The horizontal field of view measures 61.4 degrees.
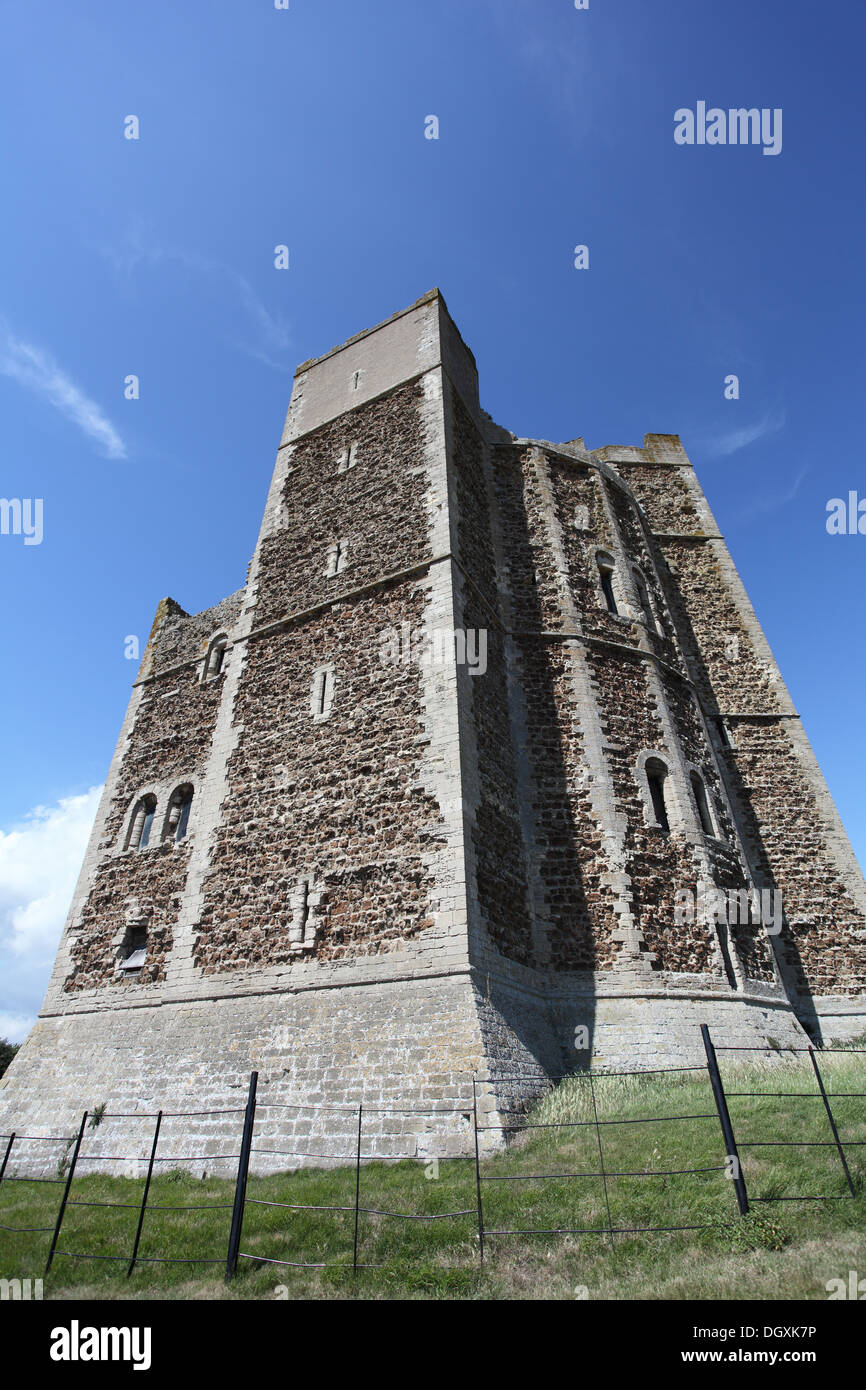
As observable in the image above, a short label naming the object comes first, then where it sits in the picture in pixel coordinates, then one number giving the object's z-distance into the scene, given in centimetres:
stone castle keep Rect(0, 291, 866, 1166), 1023
